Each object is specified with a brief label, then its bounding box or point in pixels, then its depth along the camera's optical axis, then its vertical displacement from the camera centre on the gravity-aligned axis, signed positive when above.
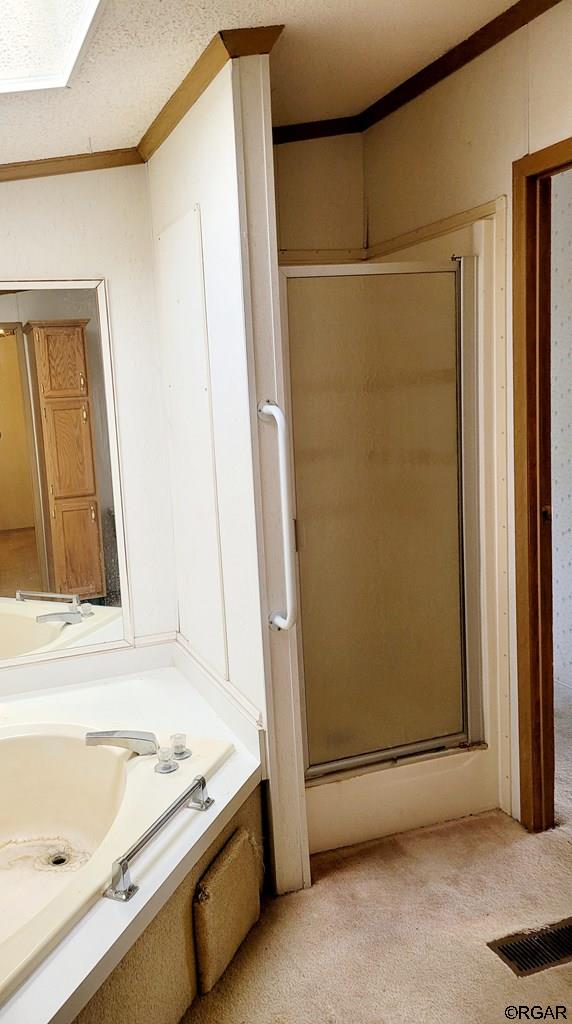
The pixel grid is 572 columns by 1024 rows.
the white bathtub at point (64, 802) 1.93 -0.99
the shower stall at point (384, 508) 2.28 -0.30
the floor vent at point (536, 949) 1.85 -1.25
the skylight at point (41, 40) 1.58 +0.76
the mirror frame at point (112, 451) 2.55 -0.12
